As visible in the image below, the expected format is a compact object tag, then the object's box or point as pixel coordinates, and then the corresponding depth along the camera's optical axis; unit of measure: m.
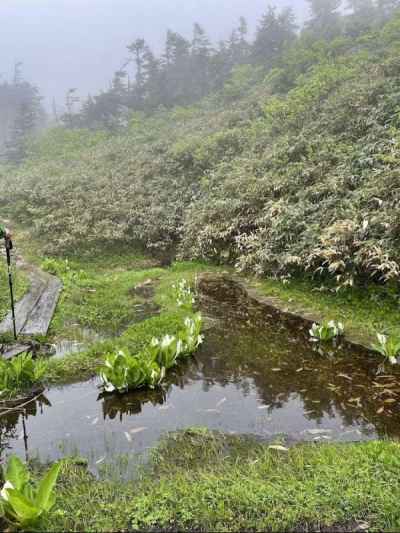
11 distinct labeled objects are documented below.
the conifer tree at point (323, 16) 32.99
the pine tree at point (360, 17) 28.58
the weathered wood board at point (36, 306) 7.94
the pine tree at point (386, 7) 33.56
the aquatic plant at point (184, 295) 9.09
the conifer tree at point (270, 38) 38.12
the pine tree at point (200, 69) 42.31
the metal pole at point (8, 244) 6.89
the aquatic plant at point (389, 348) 6.12
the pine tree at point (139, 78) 45.57
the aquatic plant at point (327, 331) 7.11
